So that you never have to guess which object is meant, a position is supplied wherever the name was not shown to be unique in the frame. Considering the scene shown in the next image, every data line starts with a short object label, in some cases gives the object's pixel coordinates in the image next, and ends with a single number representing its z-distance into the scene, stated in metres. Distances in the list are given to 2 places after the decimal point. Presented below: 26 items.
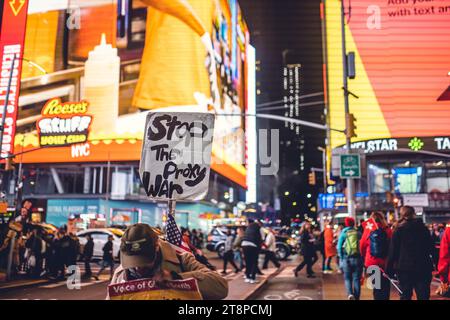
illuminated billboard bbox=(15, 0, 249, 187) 37.47
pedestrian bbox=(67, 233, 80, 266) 14.54
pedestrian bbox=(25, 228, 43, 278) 14.28
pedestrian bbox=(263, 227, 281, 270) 16.80
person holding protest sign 2.48
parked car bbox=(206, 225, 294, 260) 22.92
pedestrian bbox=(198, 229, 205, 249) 35.88
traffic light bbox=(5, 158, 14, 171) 20.56
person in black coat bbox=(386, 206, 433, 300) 5.92
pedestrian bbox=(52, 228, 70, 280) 14.29
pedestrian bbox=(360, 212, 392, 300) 7.07
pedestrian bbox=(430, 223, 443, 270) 15.61
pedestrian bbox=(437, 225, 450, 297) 6.29
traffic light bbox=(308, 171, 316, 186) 23.58
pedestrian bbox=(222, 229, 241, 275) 15.37
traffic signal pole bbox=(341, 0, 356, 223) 12.36
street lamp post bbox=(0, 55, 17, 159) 17.92
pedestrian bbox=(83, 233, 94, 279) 15.23
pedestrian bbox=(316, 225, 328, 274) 17.87
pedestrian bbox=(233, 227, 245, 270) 13.47
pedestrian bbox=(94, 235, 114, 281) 15.21
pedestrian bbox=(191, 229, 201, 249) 30.78
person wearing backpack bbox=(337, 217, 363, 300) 8.70
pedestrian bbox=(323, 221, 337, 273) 14.80
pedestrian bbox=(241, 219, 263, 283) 12.84
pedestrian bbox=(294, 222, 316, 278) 14.39
